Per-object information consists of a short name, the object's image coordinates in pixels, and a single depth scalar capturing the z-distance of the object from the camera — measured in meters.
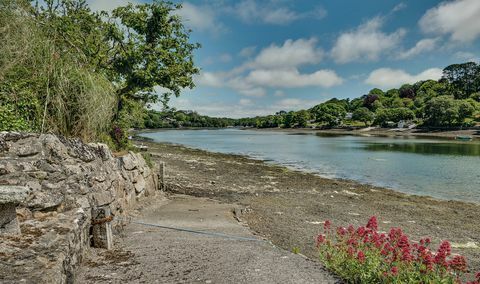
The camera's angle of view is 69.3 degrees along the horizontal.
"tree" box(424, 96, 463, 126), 102.81
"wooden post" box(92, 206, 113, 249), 6.91
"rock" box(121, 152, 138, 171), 12.17
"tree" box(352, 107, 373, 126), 147.50
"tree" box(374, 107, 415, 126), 128.62
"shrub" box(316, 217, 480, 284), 4.93
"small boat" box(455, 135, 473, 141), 80.31
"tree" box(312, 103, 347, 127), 164.62
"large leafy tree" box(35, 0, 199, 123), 16.83
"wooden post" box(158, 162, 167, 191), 17.95
